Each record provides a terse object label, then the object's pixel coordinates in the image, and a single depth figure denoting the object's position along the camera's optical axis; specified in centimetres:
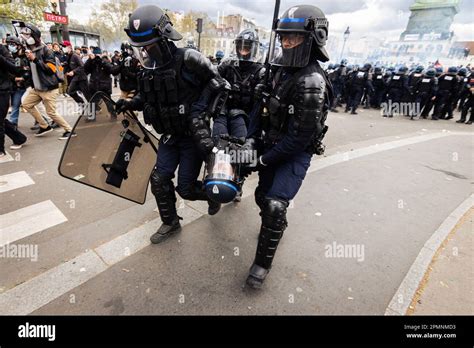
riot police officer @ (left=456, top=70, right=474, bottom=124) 1021
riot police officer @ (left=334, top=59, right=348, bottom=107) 1201
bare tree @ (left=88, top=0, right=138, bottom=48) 4716
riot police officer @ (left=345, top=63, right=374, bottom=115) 1085
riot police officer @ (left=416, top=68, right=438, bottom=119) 1035
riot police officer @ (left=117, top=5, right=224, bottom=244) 221
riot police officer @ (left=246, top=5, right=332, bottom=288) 192
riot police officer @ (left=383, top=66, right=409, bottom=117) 1120
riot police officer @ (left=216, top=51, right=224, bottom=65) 838
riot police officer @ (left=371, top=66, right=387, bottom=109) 1205
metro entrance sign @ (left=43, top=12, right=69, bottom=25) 1116
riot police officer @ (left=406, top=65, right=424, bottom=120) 1088
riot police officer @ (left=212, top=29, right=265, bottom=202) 341
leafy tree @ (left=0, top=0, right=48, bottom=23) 2120
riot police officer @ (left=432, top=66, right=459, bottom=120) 1011
